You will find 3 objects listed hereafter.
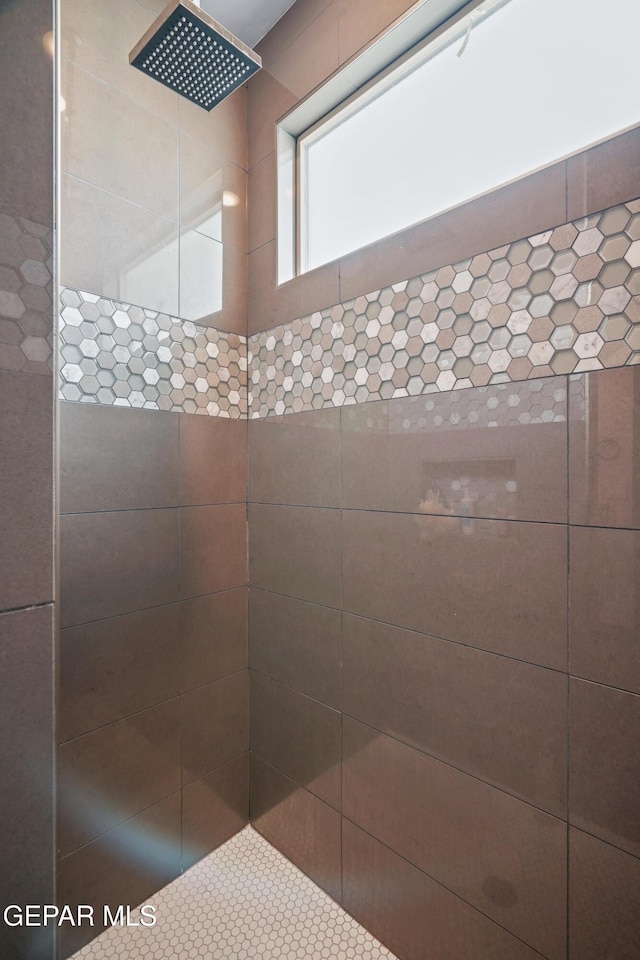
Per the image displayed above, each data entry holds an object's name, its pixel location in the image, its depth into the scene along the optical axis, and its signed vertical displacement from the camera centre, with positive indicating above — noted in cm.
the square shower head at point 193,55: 96 +92
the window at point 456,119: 103 +94
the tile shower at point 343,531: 98 -13
